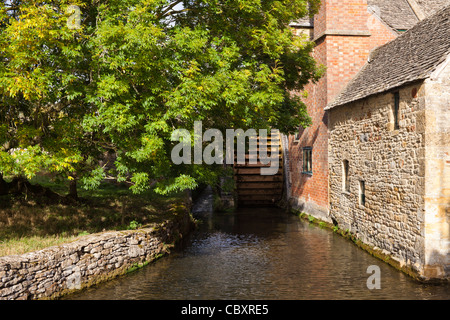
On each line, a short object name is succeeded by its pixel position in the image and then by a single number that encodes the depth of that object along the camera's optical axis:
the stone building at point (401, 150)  9.23
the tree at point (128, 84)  8.52
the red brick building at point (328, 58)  15.98
